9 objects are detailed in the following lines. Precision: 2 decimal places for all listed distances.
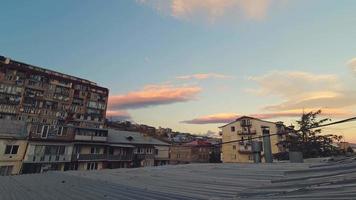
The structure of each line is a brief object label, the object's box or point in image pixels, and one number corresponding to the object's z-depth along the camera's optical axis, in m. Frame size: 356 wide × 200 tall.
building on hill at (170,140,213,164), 62.91
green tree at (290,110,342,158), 35.22
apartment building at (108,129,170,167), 42.41
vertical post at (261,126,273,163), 12.96
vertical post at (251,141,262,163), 14.04
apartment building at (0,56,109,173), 31.38
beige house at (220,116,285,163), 54.56
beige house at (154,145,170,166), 47.50
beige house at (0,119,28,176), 27.73
